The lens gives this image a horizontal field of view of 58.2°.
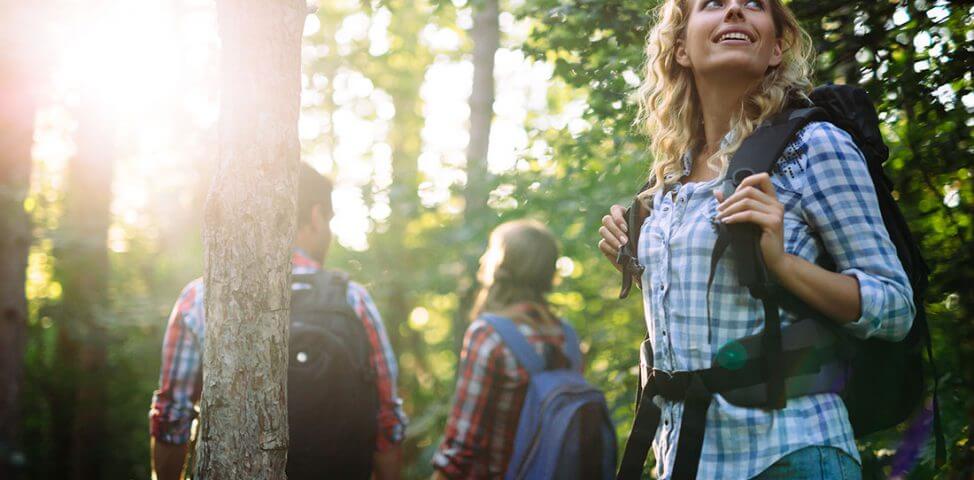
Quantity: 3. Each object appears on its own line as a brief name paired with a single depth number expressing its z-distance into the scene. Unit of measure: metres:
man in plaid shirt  3.39
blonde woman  1.85
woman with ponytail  3.63
